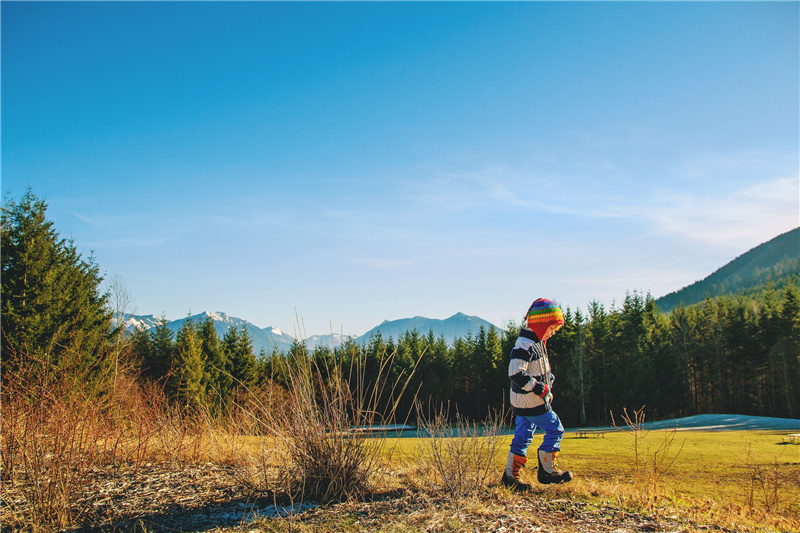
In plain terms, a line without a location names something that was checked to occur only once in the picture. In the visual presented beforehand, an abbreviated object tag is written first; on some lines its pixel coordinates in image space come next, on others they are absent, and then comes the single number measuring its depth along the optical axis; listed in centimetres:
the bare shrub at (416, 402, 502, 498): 427
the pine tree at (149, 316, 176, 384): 3519
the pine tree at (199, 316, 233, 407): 3283
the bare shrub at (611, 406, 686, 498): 435
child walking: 467
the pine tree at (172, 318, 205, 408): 2633
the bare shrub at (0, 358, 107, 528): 345
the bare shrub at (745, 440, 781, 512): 410
